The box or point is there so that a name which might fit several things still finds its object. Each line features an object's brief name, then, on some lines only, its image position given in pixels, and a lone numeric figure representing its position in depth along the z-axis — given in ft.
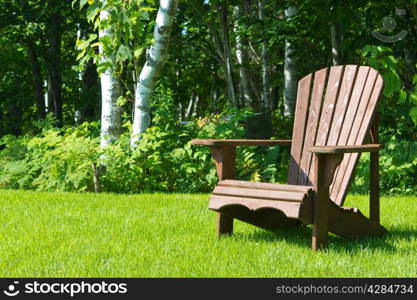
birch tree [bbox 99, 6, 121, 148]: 27.66
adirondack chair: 14.16
